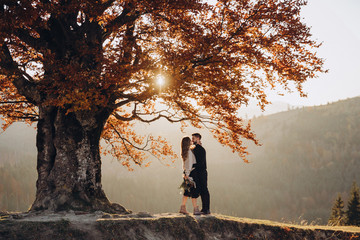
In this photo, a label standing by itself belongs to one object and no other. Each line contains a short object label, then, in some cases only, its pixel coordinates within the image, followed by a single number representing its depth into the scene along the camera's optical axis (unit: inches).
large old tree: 350.3
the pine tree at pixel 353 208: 1415.1
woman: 363.9
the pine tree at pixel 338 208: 1594.5
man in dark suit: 372.2
